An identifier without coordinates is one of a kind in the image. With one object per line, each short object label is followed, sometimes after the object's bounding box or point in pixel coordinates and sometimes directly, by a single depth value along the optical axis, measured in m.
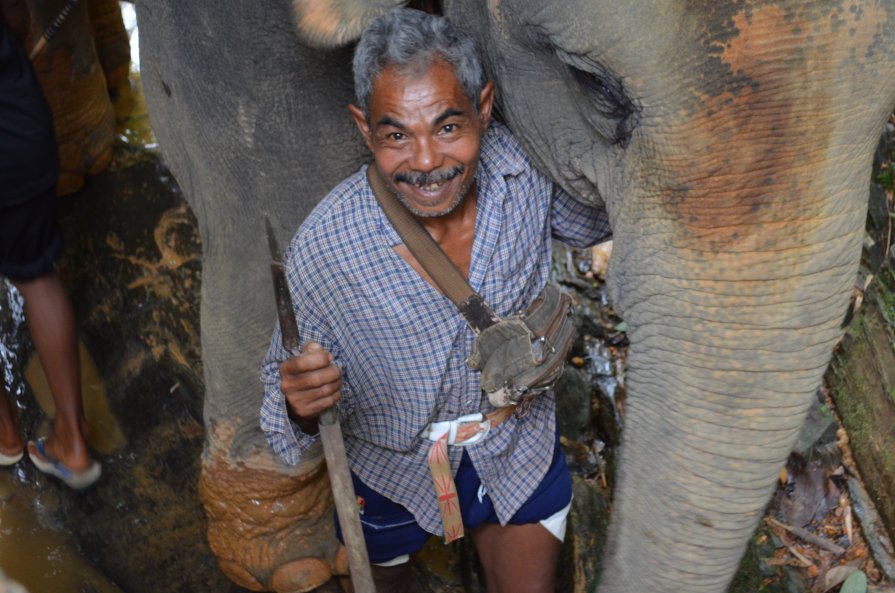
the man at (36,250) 3.44
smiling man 2.23
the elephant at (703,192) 1.83
